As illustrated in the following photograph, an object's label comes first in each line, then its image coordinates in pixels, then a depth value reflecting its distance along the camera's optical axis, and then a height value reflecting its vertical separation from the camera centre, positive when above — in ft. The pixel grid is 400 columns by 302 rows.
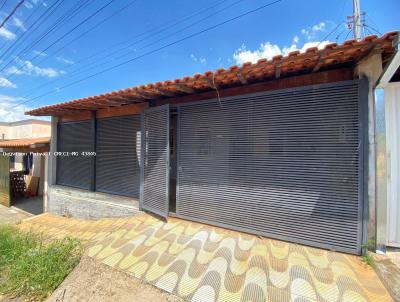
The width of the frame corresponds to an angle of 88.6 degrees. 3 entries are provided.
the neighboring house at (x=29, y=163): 31.01 -2.84
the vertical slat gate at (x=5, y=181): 36.65 -5.73
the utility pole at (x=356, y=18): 27.85 +18.73
